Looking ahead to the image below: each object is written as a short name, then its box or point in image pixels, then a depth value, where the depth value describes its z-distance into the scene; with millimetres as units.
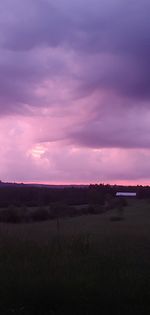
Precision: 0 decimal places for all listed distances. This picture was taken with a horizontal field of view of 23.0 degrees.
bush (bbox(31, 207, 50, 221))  40703
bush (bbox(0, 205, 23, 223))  36051
